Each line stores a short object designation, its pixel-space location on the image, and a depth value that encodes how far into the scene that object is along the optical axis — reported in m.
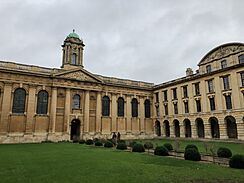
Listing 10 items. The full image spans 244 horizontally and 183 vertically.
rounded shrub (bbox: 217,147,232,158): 14.65
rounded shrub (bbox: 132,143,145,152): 19.34
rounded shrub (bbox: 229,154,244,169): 11.22
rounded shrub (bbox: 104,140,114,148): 24.28
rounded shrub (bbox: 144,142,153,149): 20.71
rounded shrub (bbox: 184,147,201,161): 14.02
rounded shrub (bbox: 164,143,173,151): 18.60
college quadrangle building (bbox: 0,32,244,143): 32.84
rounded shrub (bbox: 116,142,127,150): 21.71
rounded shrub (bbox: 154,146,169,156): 16.72
